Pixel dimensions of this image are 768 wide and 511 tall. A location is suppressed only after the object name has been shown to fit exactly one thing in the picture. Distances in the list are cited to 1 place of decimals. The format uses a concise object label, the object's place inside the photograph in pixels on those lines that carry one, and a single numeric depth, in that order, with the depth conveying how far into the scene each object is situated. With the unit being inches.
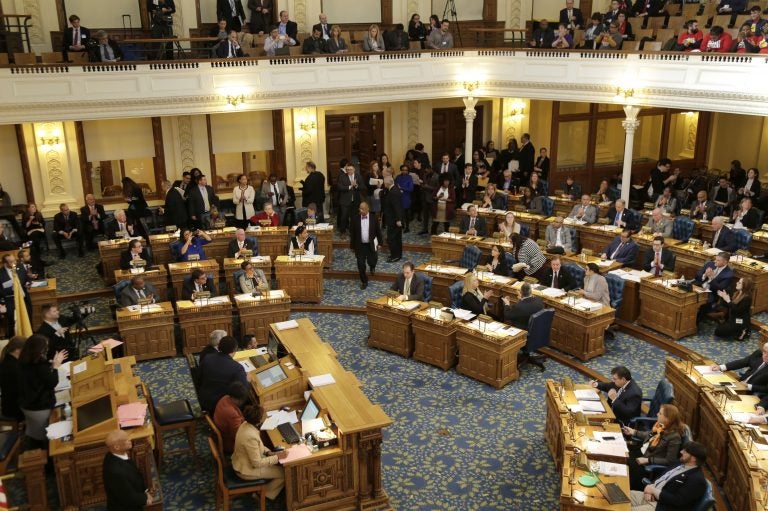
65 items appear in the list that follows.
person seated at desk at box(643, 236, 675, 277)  498.0
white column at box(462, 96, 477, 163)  750.5
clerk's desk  293.1
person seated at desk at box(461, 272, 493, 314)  445.7
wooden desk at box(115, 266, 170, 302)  516.7
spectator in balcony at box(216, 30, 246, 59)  655.8
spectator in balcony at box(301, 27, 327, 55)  676.7
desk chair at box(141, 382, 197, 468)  333.1
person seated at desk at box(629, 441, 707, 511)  257.0
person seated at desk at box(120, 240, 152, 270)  518.6
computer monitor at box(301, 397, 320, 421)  313.3
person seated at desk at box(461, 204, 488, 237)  580.1
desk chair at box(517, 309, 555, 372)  420.2
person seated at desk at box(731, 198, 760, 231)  567.8
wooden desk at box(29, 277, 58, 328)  486.6
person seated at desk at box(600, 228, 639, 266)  523.1
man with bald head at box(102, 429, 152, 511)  259.3
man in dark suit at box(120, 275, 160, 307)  458.0
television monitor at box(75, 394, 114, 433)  296.7
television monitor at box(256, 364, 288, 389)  333.1
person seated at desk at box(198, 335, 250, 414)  321.7
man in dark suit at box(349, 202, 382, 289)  542.6
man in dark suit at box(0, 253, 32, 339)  457.7
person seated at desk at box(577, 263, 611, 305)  456.8
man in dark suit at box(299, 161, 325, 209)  660.7
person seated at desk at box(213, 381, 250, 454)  292.4
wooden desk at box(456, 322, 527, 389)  405.7
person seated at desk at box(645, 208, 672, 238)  562.6
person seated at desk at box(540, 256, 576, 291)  475.8
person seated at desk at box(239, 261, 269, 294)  479.8
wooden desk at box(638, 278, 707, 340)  460.4
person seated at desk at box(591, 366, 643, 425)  327.9
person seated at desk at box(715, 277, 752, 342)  447.8
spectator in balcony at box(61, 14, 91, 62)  620.1
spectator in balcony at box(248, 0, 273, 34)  722.2
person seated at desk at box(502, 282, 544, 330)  430.0
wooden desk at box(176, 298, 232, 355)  452.4
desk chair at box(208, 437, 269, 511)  286.8
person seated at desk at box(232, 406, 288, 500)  280.7
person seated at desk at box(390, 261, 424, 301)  467.8
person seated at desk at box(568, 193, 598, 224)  604.7
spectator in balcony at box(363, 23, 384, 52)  698.2
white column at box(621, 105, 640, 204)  664.4
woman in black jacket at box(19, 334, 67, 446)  306.8
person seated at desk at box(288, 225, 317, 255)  542.6
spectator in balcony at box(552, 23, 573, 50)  689.0
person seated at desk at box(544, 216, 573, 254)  549.6
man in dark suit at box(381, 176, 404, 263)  584.7
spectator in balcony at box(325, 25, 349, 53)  684.7
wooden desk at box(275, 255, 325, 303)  527.2
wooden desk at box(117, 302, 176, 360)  441.1
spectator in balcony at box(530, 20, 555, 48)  698.8
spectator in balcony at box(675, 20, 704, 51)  613.0
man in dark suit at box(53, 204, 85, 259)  618.5
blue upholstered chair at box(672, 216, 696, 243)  572.1
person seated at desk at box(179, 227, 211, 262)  533.6
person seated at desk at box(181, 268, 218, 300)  465.1
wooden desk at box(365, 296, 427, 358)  447.5
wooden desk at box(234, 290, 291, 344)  463.8
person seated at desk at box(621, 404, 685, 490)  291.0
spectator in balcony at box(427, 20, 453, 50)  729.0
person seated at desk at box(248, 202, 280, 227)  600.7
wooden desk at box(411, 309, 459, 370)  428.5
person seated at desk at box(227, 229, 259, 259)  541.0
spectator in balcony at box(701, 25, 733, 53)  591.5
